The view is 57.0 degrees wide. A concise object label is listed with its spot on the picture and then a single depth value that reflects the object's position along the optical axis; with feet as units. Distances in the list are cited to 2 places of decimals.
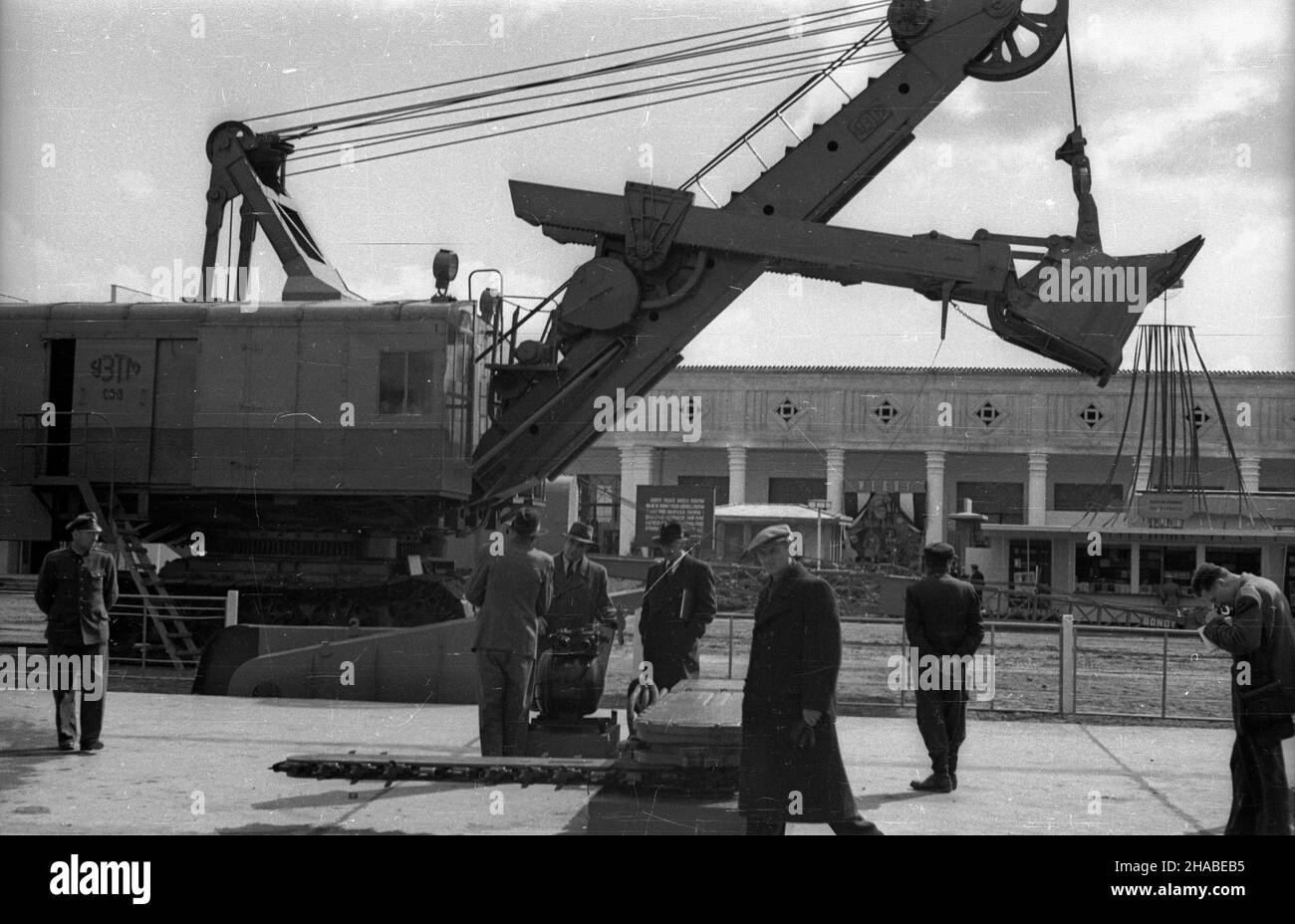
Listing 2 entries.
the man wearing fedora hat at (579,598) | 26.30
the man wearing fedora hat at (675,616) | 27.55
